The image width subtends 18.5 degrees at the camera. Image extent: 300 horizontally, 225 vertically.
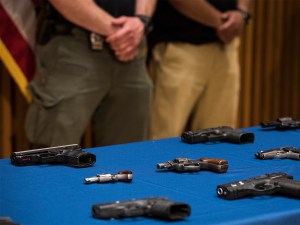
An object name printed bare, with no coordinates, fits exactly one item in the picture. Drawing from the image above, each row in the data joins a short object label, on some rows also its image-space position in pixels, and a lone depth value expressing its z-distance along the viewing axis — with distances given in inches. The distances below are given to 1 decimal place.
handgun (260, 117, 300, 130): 138.3
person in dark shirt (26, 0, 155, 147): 156.4
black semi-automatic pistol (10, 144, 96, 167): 106.8
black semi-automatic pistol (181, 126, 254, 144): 124.0
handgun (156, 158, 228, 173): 102.9
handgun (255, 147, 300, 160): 112.6
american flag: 170.6
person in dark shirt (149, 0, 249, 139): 184.1
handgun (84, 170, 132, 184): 97.0
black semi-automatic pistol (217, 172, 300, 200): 89.4
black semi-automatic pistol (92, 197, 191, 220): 80.9
